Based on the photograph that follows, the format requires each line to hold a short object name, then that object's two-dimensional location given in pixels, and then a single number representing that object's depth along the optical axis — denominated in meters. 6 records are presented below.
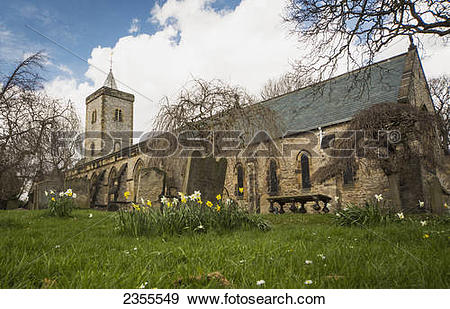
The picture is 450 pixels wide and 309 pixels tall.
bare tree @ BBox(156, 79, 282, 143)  9.52
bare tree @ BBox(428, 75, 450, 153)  25.30
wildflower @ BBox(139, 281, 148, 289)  1.95
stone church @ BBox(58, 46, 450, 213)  8.75
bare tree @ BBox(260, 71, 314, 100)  31.36
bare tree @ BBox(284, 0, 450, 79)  4.68
